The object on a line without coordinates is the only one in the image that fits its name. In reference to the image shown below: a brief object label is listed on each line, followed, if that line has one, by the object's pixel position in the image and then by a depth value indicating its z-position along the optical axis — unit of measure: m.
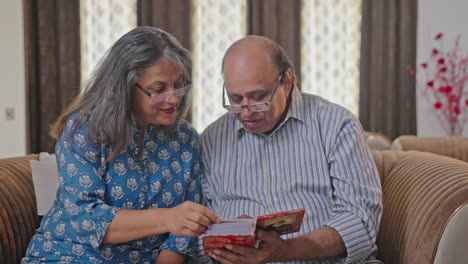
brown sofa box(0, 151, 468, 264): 1.67
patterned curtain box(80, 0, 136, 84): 5.76
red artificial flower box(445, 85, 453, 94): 5.57
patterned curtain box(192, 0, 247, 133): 5.81
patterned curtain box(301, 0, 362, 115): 5.73
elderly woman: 1.78
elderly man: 1.89
